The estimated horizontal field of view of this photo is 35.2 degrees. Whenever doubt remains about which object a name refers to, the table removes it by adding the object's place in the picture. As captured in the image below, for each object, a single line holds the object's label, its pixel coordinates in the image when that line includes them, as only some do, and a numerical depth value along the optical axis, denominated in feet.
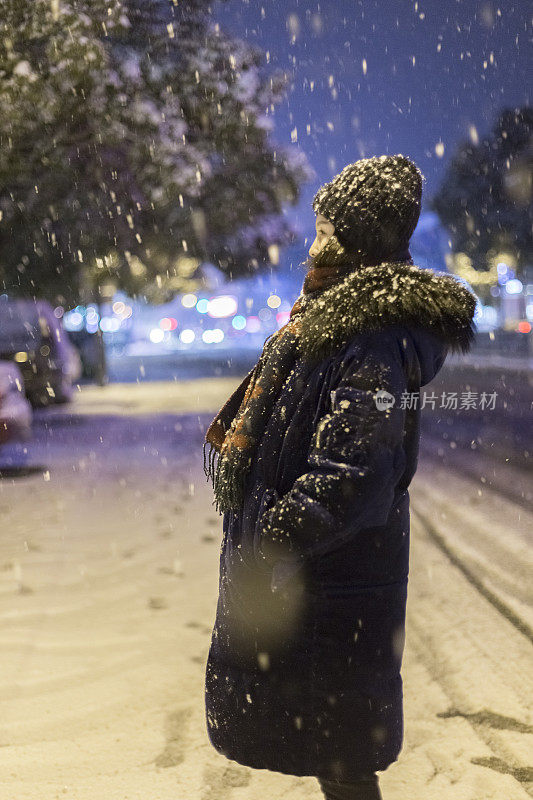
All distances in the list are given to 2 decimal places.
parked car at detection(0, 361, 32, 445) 31.63
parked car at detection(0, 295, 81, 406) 57.82
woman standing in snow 6.40
